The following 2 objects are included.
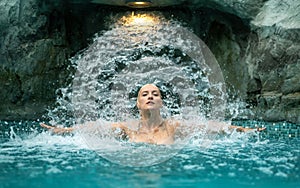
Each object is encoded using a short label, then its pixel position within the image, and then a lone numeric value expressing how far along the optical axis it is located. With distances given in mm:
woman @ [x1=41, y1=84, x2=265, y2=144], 4633
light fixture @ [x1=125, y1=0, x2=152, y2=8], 8112
